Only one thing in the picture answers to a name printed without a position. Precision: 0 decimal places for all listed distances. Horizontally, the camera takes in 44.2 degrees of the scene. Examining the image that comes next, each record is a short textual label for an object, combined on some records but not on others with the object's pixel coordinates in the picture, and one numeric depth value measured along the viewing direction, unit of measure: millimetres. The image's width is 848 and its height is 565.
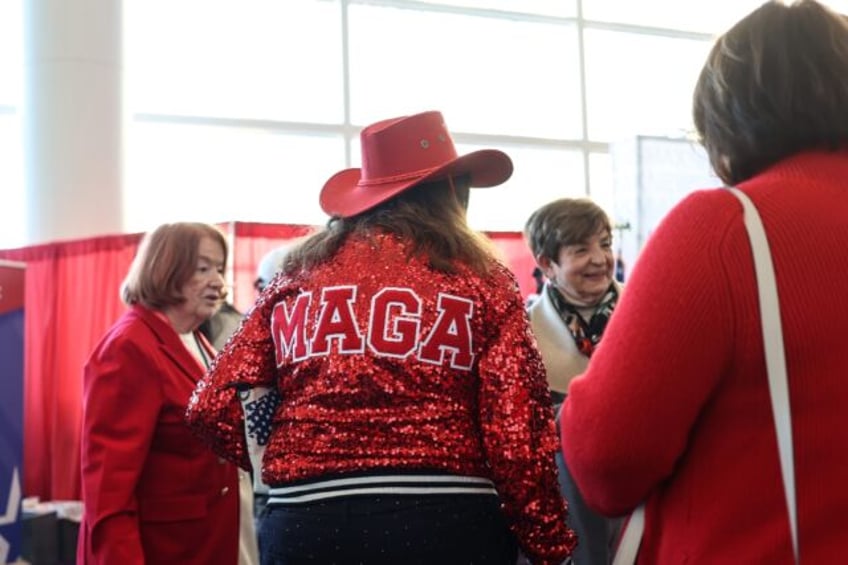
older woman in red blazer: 2365
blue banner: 3551
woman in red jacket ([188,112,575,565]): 1674
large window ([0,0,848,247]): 6414
